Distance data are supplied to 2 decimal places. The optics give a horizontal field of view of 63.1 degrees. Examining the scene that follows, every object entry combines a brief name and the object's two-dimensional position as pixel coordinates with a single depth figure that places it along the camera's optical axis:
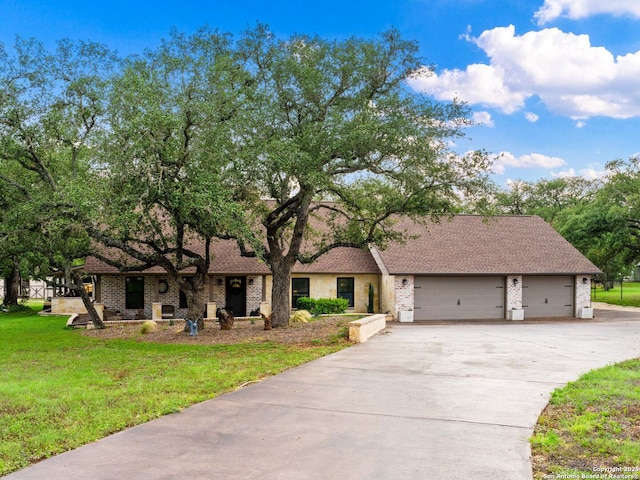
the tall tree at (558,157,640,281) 29.45
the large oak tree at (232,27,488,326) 13.96
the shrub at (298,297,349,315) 24.52
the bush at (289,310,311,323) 21.16
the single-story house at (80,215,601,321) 24.41
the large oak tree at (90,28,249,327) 12.67
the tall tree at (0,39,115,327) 13.76
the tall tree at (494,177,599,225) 58.38
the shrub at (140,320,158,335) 19.25
